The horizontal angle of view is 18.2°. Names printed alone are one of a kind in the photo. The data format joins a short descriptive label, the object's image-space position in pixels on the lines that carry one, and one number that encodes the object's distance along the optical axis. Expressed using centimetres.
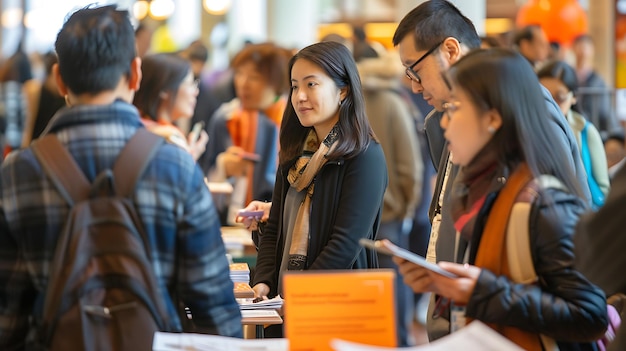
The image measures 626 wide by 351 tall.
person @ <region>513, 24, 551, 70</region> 1437
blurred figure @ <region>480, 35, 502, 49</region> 937
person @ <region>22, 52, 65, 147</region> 1487
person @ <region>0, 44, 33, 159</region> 2072
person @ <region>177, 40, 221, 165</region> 1455
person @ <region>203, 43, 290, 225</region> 1132
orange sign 412
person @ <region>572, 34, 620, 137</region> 1677
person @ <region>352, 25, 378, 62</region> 1324
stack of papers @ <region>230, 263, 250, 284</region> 671
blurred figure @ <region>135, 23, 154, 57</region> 1442
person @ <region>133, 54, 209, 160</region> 932
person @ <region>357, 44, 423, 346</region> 1233
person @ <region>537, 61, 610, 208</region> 838
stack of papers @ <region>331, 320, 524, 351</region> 394
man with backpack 437
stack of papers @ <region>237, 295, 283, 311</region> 582
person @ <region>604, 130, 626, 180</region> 1056
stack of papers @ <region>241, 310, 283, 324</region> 561
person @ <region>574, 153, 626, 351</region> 423
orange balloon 1986
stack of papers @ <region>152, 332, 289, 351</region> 423
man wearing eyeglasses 608
